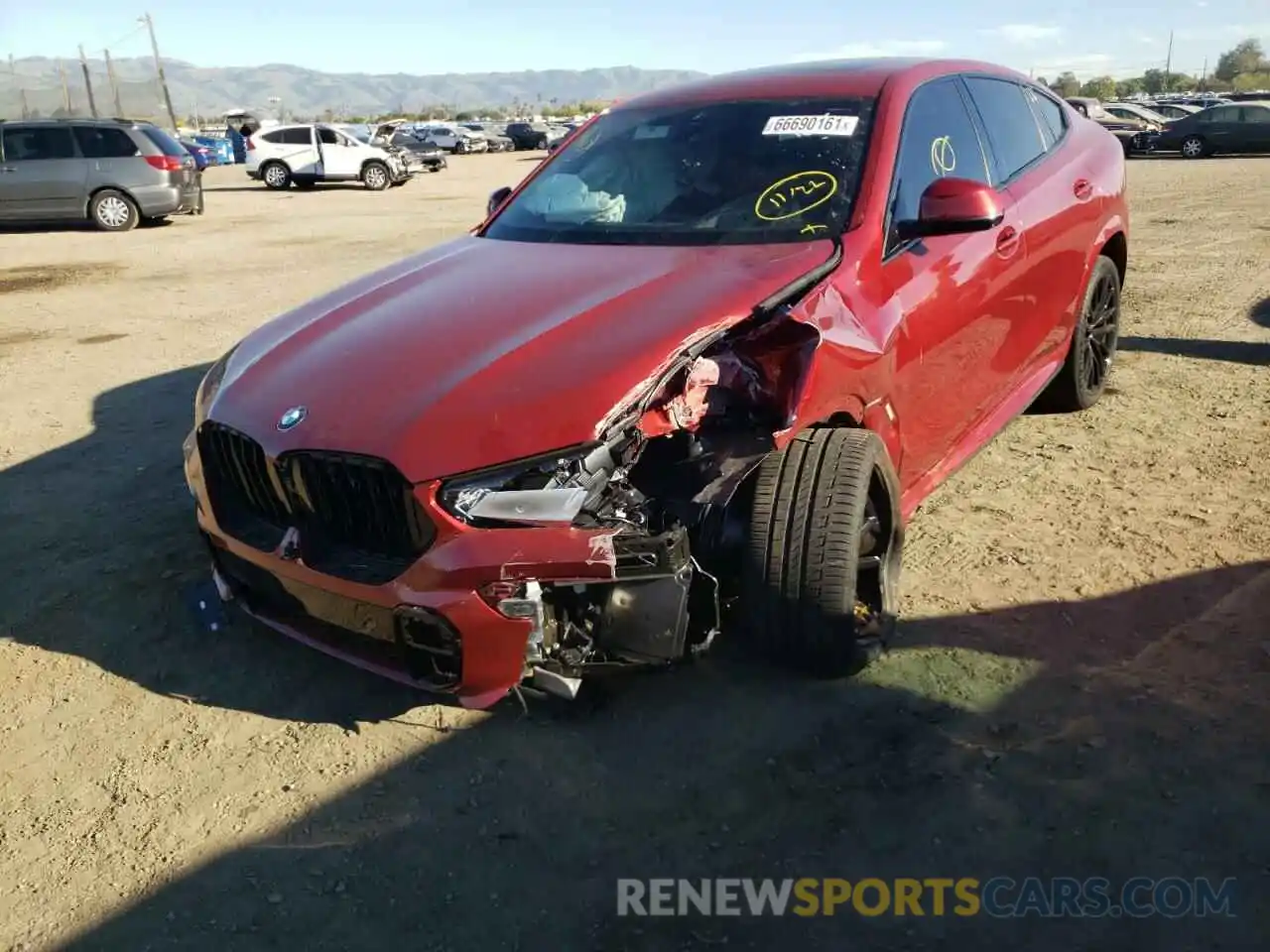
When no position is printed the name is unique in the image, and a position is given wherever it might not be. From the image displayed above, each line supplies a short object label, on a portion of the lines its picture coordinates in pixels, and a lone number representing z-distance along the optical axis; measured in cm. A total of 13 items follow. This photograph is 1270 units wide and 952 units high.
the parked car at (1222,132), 2523
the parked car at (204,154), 3169
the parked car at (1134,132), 2712
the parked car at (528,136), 4738
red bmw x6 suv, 259
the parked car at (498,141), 4841
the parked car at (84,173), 1560
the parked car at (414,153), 2639
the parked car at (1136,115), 2816
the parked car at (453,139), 4581
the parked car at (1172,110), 3609
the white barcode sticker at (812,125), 365
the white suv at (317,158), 2458
